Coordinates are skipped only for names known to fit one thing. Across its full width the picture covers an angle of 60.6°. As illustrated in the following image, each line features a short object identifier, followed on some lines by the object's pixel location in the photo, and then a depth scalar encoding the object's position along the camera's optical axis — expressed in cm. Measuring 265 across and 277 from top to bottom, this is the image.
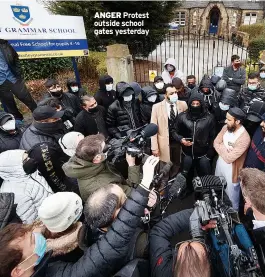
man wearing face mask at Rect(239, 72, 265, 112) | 415
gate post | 664
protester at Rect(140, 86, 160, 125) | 421
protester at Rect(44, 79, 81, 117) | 442
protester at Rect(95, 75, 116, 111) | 467
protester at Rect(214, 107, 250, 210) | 294
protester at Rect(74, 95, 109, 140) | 369
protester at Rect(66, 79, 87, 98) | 496
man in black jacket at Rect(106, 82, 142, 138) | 386
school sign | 472
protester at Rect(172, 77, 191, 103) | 451
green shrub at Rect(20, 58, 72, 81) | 916
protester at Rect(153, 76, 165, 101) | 478
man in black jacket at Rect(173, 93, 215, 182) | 346
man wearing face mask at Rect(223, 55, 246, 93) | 544
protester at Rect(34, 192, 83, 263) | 162
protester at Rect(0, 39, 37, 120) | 459
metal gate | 1120
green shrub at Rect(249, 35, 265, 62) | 1318
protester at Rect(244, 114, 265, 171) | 268
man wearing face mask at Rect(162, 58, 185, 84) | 555
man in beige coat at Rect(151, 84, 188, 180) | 378
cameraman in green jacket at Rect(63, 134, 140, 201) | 214
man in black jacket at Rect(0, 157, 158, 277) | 140
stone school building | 2878
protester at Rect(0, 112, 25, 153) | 298
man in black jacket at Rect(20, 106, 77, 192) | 252
